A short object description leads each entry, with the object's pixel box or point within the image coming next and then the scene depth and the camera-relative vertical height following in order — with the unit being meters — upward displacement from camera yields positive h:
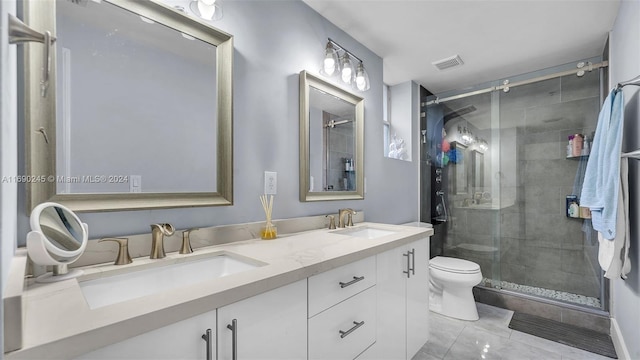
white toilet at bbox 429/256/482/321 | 2.39 -0.92
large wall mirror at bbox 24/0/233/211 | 0.93 +0.27
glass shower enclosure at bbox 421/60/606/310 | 2.68 -0.03
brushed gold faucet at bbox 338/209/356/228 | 1.95 -0.24
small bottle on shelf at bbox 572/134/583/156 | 2.66 +0.31
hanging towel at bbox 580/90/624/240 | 1.63 +0.05
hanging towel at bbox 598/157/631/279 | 1.63 -0.36
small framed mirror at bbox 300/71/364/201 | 1.80 +0.27
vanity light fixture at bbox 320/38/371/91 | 1.96 +0.81
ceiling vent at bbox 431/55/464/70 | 2.59 +1.08
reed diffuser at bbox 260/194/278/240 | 1.48 -0.24
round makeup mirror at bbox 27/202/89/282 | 0.73 -0.16
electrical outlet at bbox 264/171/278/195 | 1.58 -0.01
